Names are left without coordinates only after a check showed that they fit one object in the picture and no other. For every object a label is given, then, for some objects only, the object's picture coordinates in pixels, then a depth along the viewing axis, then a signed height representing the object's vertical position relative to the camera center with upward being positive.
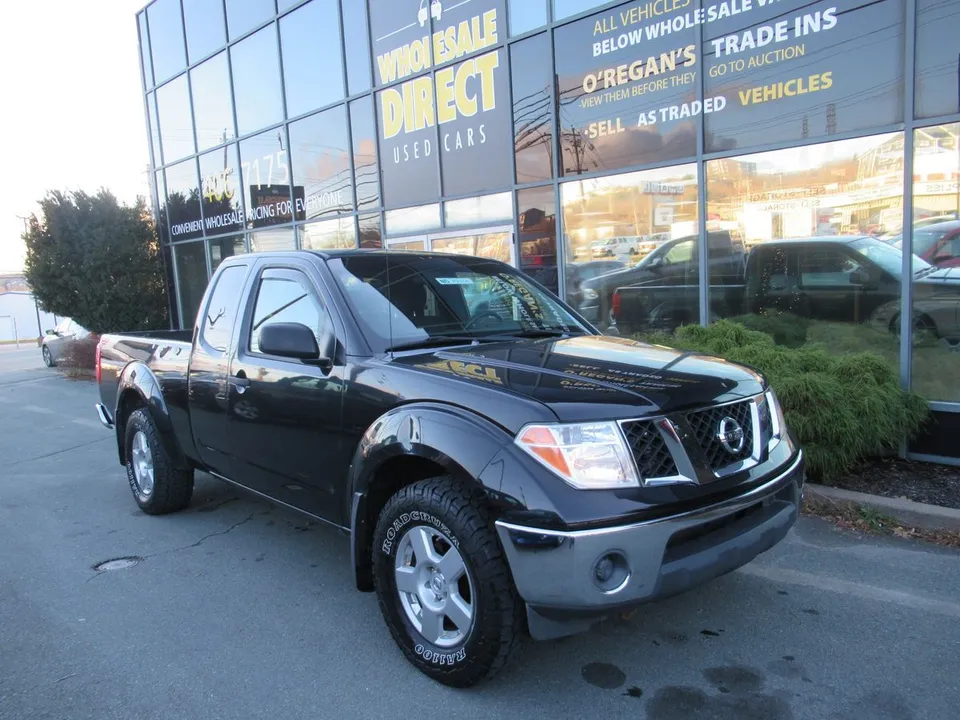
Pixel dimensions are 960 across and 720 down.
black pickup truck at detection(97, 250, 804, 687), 2.47 -0.74
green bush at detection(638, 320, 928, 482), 4.96 -1.12
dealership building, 5.99 +1.33
